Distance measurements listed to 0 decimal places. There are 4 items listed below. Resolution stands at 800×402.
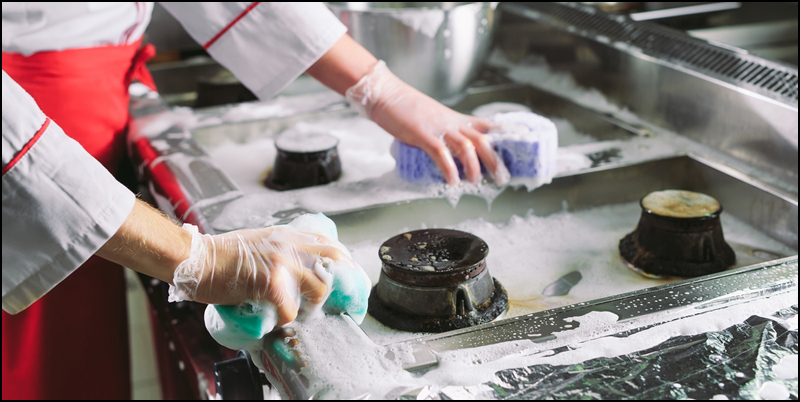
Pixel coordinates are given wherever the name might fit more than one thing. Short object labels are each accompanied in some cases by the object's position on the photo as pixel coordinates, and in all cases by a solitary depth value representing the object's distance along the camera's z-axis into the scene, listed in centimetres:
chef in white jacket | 83
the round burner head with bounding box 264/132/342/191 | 142
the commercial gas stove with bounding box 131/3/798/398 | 80
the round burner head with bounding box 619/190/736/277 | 113
